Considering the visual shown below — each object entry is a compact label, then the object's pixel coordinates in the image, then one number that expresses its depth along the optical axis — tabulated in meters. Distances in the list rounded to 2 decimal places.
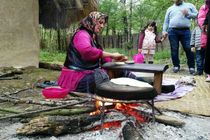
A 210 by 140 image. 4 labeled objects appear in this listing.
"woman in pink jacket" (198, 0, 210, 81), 4.90
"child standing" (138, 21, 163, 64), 6.39
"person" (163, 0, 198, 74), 5.75
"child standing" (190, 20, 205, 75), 5.68
